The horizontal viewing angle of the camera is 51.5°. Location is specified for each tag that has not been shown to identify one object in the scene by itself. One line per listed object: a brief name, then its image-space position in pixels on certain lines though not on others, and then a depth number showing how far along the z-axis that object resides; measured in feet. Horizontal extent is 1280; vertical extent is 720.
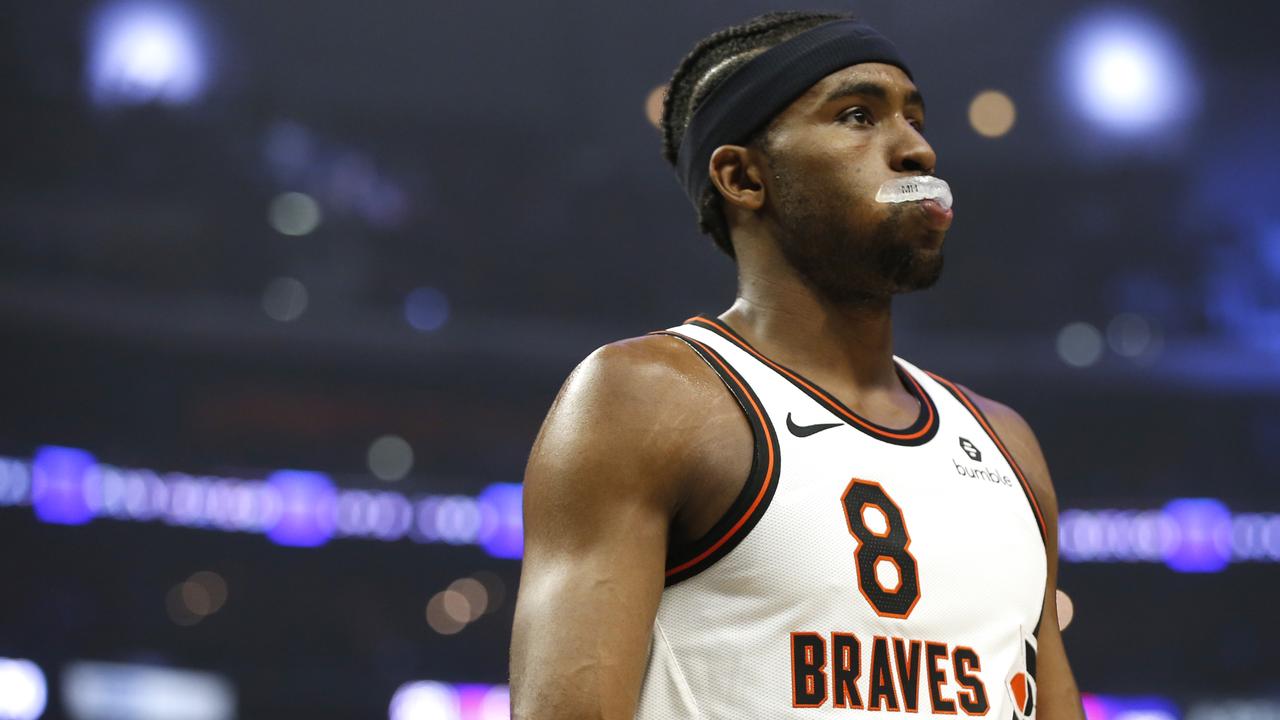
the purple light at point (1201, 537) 47.06
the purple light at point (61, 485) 46.26
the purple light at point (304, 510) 49.83
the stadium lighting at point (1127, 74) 41.91
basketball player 5.68
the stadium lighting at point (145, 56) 41.04
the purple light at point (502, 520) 49.67
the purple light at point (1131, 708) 42.11
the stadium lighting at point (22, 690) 39.63
